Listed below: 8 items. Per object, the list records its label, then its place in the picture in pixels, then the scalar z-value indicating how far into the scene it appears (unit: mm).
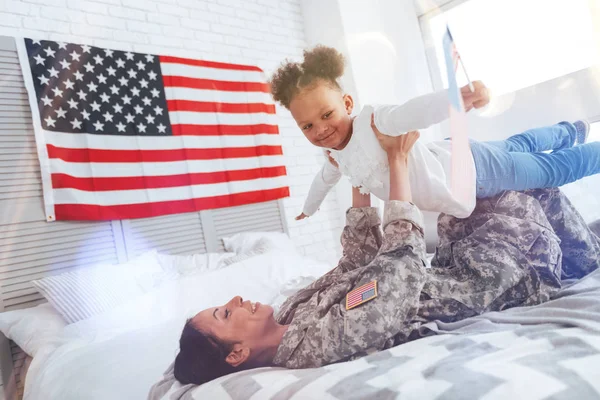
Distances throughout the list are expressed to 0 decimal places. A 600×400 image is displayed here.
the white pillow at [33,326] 1524
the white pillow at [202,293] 1508
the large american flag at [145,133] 2043
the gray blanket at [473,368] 581
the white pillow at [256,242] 2311
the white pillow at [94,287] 1599
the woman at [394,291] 892
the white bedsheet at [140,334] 1110
